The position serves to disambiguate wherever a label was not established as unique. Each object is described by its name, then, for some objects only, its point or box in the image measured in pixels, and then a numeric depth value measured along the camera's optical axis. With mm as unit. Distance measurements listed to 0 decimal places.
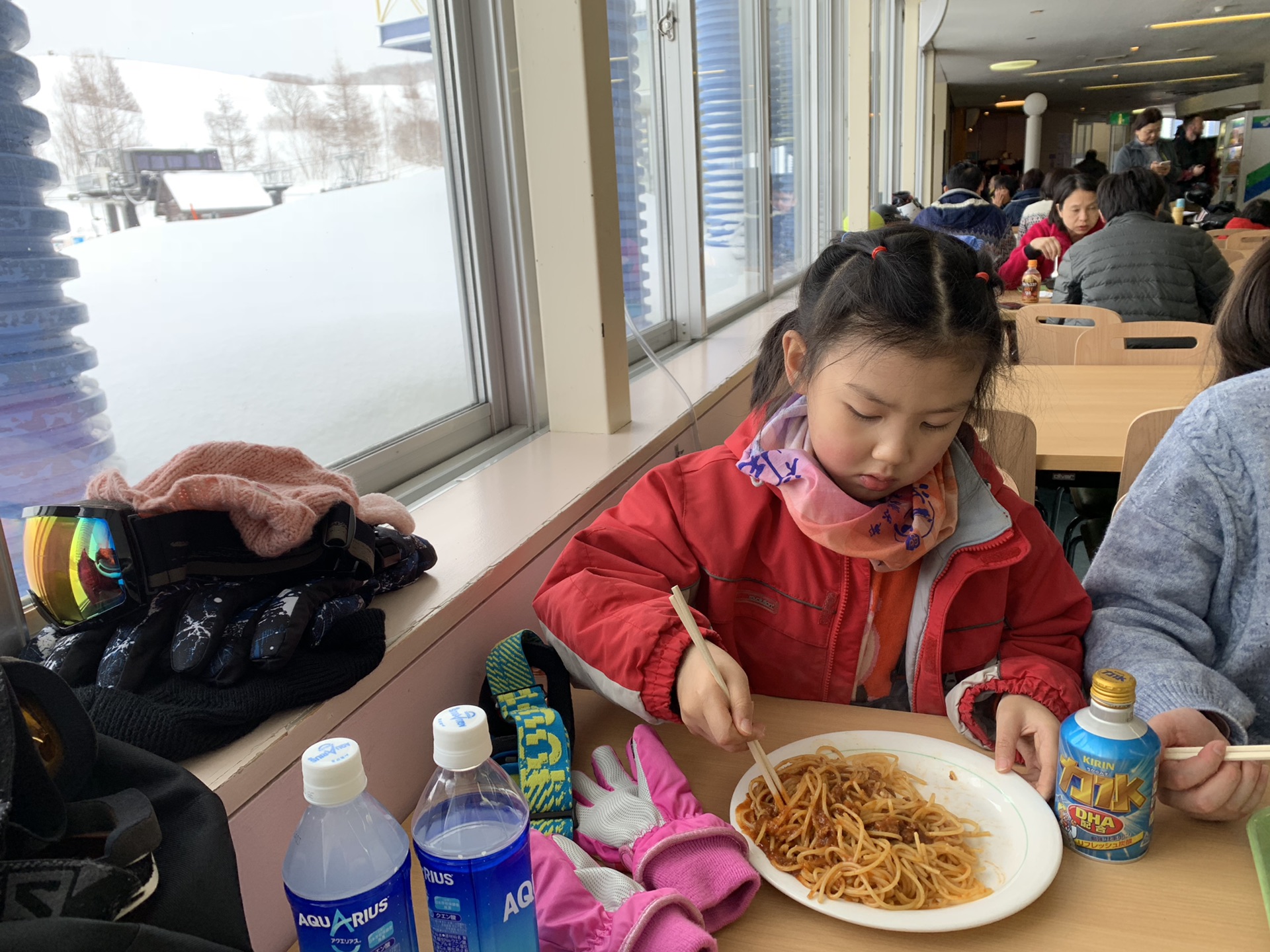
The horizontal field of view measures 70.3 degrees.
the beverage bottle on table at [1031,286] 4125
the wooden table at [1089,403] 2035
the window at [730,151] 3637
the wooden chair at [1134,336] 2850
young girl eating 1032
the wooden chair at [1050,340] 2996
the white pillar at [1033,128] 17547
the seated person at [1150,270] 3494
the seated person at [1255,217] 7285
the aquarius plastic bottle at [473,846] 614
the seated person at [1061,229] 4594
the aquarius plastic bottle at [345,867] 574
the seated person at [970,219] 5113
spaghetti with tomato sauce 816
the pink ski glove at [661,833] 801
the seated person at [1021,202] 7137
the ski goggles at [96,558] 807
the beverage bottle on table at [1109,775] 785
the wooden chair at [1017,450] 1936
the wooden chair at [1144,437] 1855
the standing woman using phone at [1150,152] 7074
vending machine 12672
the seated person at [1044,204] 5606
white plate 769
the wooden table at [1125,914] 758
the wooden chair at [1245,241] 5984
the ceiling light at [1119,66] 14173
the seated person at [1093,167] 5389
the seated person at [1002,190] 7953
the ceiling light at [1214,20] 10482
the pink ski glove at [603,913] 728
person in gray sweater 1081
